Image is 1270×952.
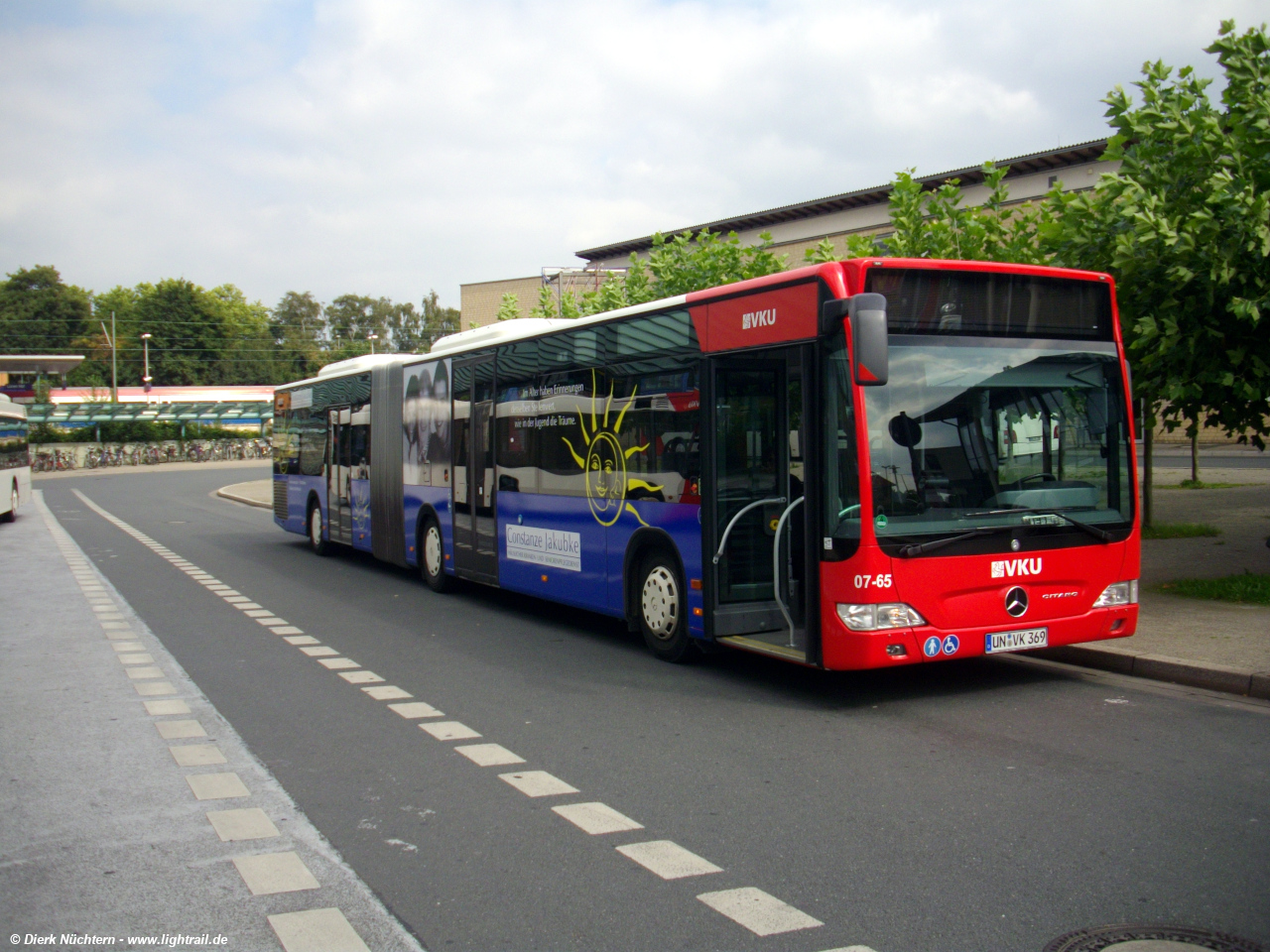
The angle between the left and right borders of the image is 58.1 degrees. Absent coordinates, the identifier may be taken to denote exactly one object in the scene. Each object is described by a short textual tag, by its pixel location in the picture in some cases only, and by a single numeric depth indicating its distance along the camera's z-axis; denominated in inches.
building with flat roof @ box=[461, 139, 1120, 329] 1589.6
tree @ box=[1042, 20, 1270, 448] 395.9
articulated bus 291.4
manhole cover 154.6
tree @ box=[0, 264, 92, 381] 4515.3
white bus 1136.2
